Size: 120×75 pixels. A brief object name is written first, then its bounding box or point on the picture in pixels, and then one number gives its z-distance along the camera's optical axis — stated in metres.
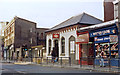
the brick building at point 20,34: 49.27
